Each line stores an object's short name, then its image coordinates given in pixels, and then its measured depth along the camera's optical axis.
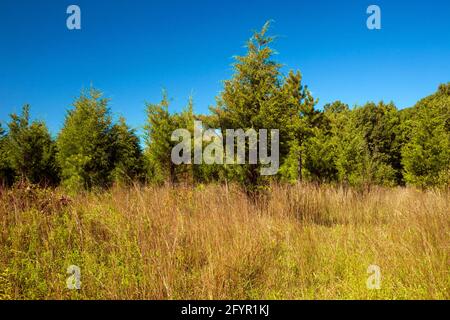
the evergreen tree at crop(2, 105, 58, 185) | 14.25
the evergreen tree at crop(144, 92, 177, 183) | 13.56
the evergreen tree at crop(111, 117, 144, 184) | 13.21
